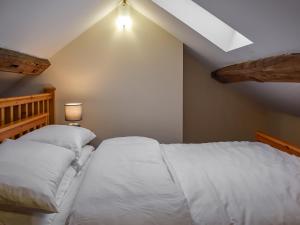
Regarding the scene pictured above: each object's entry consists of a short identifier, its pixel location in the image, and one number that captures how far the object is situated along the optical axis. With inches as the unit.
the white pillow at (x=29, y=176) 37.2
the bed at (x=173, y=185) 39.5
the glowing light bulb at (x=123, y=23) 93.6
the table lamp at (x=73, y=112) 87.8
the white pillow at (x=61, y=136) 62.8
